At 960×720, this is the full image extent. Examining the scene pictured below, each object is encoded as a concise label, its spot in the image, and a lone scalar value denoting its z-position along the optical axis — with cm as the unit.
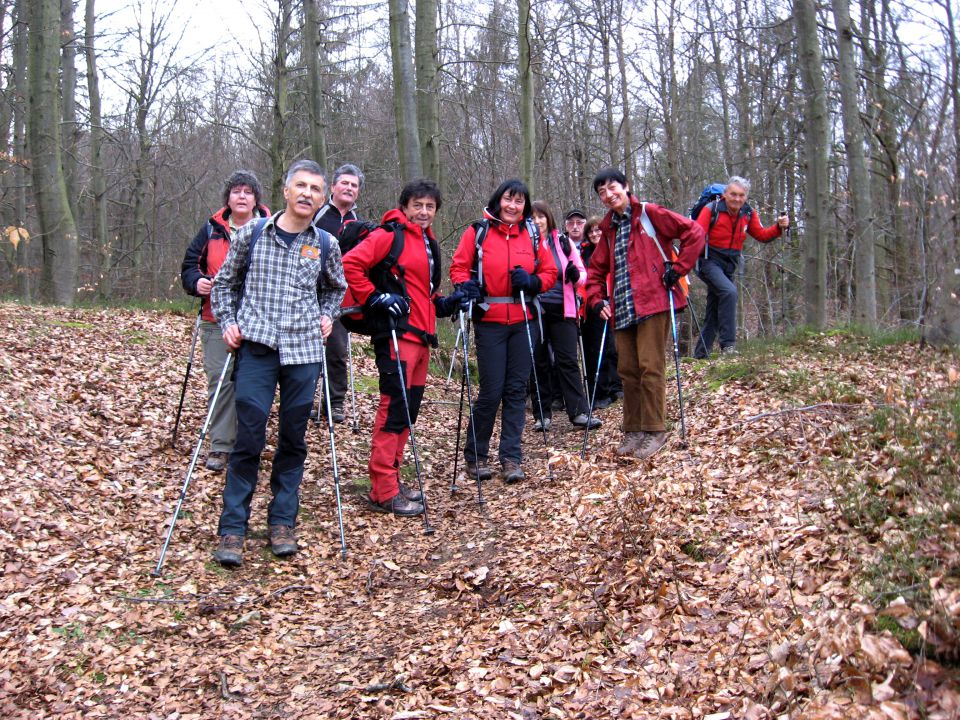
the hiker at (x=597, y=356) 930
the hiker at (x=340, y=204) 750
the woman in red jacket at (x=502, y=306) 679
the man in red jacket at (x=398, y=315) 620
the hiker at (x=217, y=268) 656
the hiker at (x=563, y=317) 840
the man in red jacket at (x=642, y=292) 650
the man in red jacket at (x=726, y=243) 965
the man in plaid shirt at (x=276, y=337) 518
